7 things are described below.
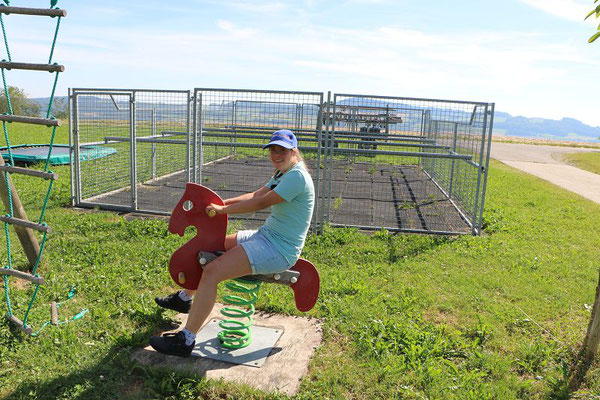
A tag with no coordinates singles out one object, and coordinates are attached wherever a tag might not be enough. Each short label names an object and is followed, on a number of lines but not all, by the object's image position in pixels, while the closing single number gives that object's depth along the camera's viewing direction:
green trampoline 12.03
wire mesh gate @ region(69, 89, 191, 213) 8.12
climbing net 3.30
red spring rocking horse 3.58
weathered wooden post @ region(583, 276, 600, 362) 3.74
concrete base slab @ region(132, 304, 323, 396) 3.33
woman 3.35
